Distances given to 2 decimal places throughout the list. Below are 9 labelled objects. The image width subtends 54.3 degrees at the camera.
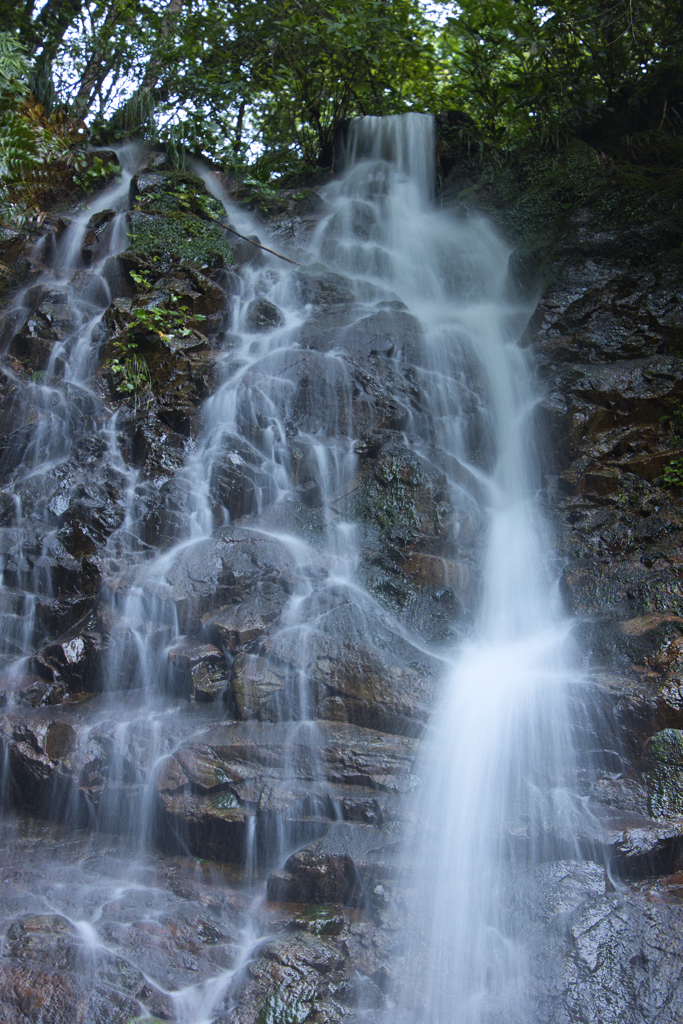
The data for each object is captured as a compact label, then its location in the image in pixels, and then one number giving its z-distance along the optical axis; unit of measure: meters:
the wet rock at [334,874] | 3.83
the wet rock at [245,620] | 5.22
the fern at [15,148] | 9.31
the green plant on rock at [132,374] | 7.67
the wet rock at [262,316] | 8.75
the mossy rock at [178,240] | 8.87
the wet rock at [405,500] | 6.31
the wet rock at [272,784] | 4.20
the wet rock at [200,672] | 5.02
